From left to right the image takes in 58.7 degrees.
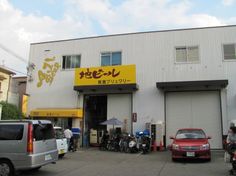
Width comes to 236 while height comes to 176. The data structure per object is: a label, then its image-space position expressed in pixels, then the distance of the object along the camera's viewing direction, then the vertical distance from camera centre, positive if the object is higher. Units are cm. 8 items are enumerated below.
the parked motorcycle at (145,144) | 1277 -166
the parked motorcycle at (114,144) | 1421 -185
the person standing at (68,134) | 1254 -105
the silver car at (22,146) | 655 -95
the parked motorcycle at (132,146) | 1322 -184
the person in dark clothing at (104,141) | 1449 -171
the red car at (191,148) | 981 -146
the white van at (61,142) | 1044 -128
